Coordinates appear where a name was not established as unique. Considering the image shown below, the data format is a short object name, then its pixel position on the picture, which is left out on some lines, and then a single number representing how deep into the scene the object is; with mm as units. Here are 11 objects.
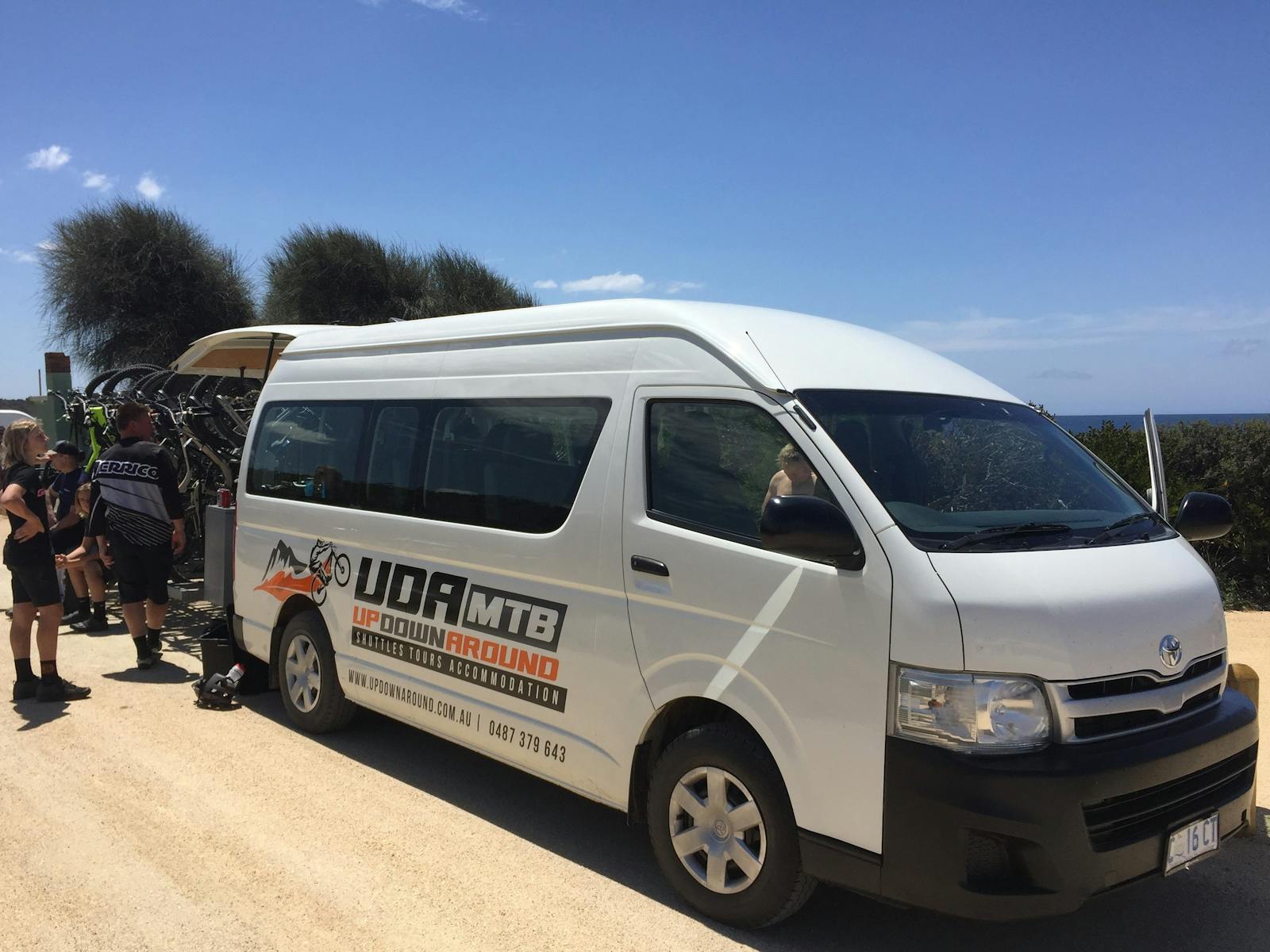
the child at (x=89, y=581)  8656
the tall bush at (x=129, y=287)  23156
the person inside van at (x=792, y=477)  3555
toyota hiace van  3076
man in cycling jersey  7527
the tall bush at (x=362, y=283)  25156
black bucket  6938
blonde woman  6594
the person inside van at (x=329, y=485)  5875
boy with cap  8695
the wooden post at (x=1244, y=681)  4379
